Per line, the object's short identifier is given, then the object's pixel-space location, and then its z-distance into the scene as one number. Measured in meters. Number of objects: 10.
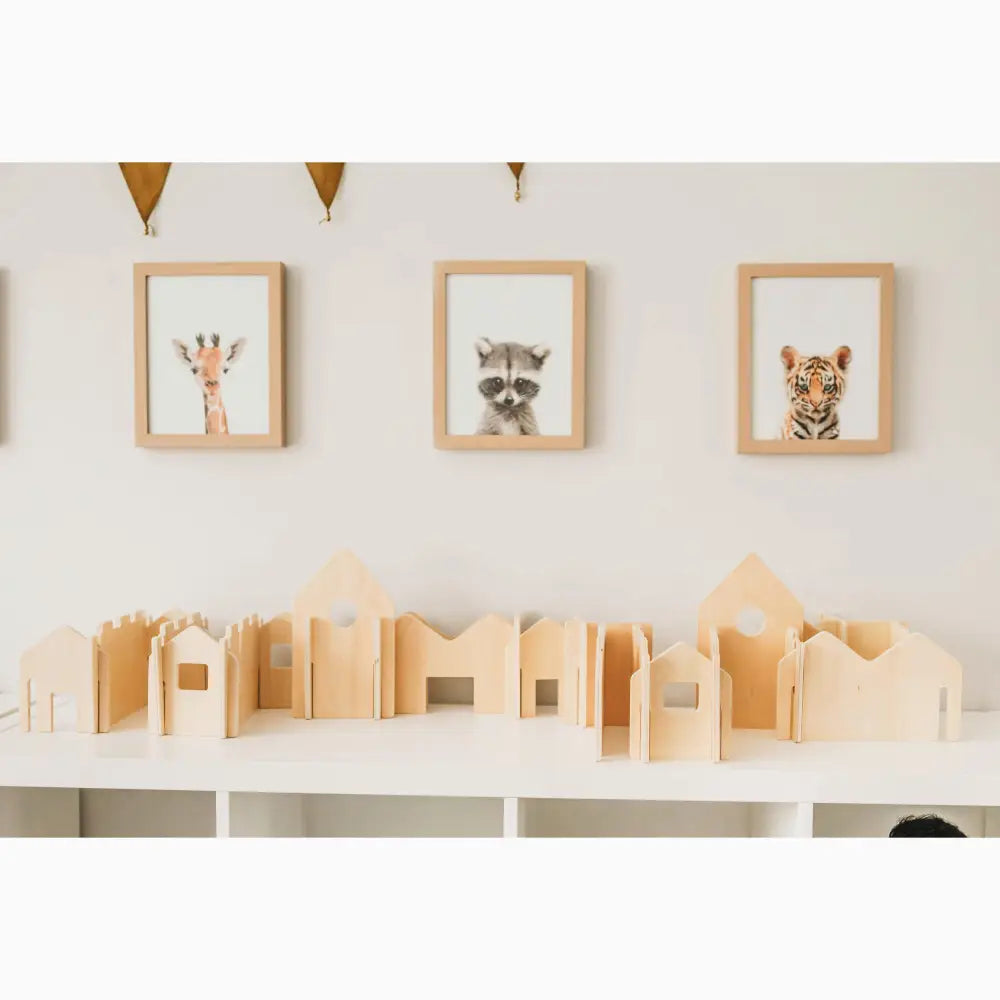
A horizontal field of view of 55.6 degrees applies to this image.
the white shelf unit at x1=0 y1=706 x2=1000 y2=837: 1.22
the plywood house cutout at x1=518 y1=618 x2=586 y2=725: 1.46
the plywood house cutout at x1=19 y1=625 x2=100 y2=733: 1.36
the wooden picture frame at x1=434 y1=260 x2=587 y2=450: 1.56
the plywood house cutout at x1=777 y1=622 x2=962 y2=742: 1.35
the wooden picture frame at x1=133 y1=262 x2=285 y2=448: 1.58
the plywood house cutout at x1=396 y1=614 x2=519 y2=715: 1.48
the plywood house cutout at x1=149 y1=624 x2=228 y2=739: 1.34
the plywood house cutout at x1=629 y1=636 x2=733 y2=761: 1.26
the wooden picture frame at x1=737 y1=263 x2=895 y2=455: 1.53
